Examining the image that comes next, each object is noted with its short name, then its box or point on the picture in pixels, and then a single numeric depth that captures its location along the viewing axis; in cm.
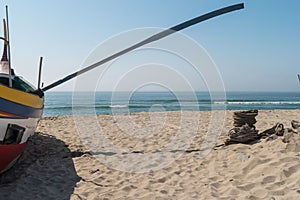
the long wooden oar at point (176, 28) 690
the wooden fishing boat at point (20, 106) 483
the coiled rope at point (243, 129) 633
